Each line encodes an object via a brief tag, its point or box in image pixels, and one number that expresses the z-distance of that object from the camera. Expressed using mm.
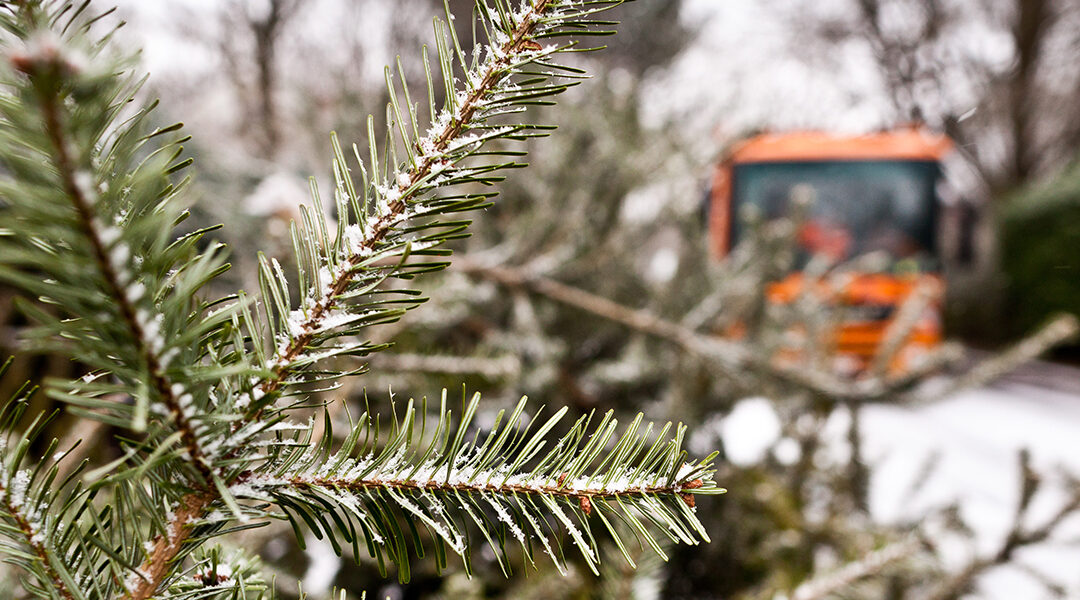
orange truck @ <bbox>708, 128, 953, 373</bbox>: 7578
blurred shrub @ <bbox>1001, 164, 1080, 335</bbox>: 10242
